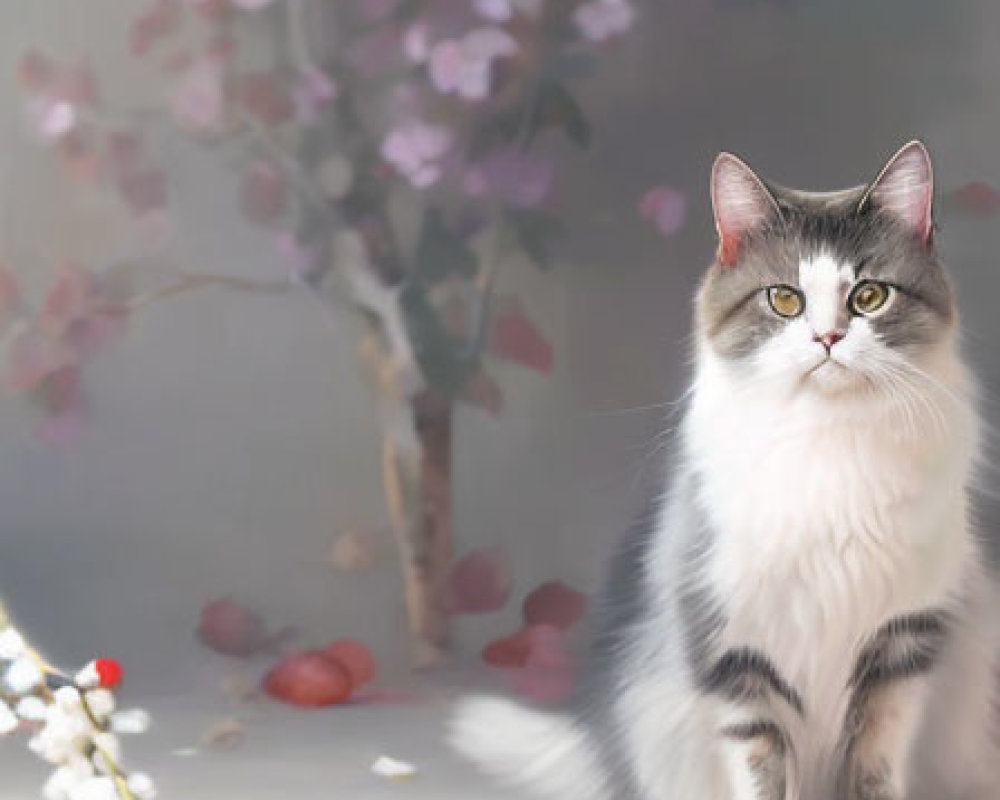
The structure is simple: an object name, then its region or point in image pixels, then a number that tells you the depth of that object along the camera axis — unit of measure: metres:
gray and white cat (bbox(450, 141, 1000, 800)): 1.58
